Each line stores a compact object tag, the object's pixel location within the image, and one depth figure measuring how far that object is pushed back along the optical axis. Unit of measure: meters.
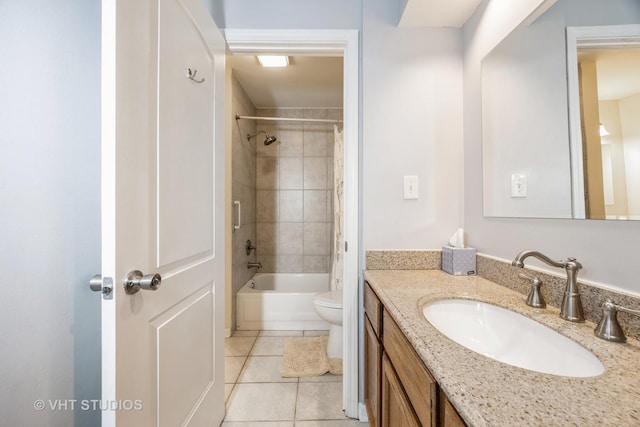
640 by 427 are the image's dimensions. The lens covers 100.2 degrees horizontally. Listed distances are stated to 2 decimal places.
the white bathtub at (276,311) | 2.54
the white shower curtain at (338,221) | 2.44
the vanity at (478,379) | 0.40
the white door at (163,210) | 0.69
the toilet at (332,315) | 1.88
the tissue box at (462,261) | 1.27
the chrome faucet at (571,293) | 0.74
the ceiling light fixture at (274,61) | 2.21
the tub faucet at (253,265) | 2.99
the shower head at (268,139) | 3.16
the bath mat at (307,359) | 1.83
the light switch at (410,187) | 1.43
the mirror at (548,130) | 0.71
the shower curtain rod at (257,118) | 2.63
